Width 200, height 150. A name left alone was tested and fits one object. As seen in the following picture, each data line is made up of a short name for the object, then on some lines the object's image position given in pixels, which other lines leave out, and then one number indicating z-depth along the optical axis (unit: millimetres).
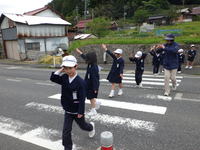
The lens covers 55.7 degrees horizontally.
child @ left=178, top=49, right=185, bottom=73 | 11234
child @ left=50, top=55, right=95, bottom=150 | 3244
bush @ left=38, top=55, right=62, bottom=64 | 19445
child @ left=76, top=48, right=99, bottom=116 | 4945
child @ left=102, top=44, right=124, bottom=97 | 6559
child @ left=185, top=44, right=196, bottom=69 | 11927
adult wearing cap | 6402
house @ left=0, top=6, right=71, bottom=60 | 23812
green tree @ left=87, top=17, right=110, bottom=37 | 31431
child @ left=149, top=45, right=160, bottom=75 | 10668
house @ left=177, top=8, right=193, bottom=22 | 52312
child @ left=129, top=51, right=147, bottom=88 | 7602
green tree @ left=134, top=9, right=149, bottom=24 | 46188
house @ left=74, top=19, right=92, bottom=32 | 50762
